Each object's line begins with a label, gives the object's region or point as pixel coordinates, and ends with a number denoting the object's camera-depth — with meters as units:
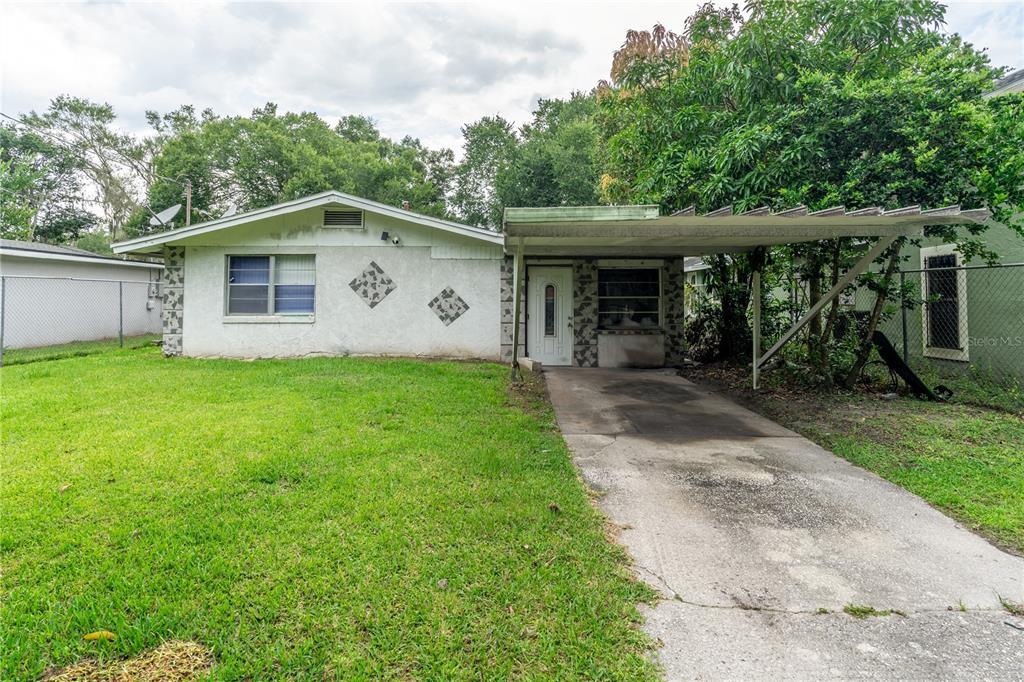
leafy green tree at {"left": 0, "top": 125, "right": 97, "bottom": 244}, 24.97
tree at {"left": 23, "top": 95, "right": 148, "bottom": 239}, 26.61
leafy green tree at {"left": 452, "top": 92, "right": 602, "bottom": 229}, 22.70
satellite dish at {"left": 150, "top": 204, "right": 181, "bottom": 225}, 12.27
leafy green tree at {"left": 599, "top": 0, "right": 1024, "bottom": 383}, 5.93
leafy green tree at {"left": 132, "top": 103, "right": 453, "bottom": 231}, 24.22
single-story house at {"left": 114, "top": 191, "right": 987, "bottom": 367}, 9.47
